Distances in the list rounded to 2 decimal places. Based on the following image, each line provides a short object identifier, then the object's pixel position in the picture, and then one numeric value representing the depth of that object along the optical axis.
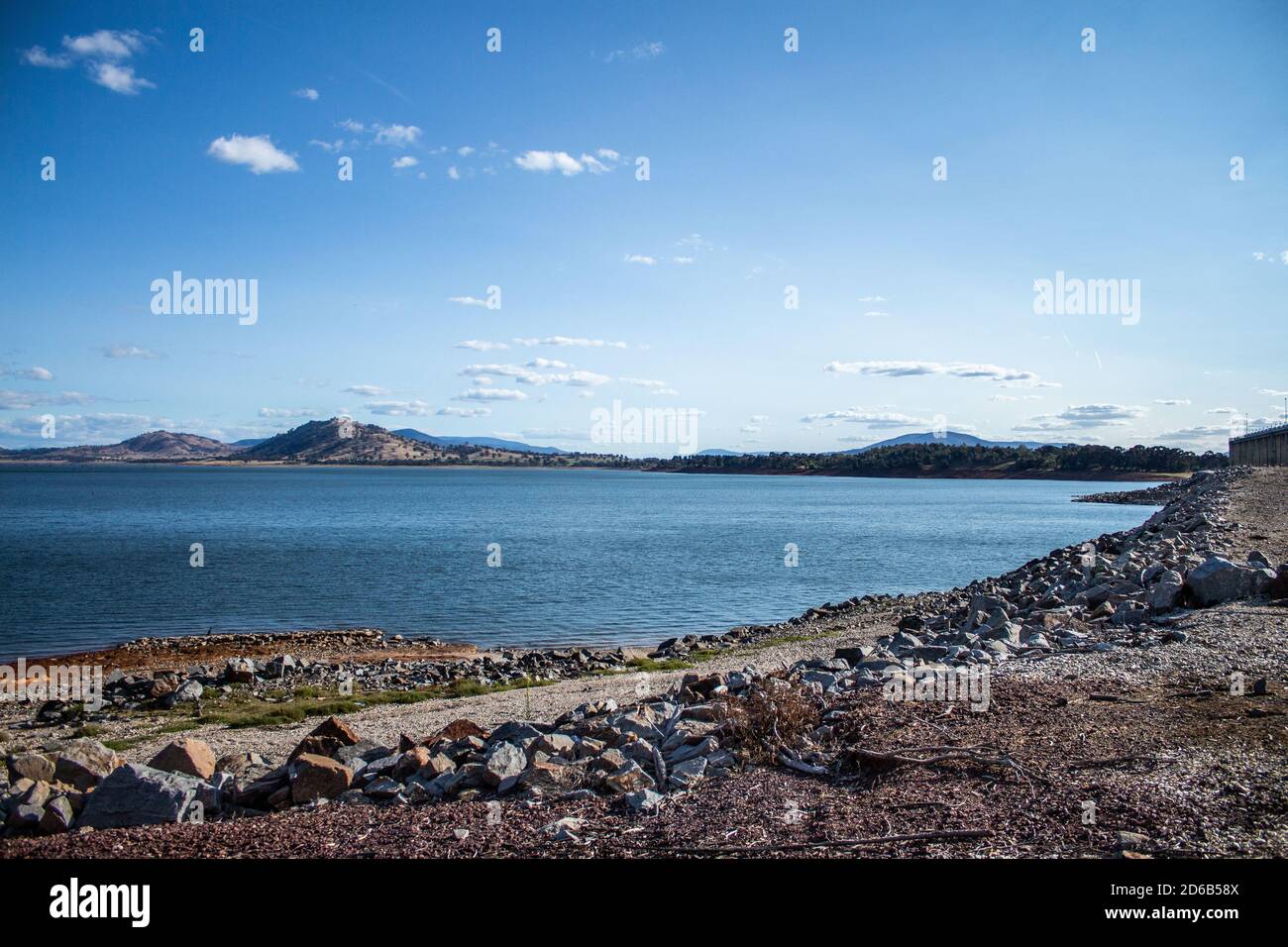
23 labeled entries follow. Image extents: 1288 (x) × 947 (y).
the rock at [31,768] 9.00
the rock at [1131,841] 5.23
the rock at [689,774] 7.33
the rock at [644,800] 6.70
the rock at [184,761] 9.06
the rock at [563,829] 6.08
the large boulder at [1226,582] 13.88
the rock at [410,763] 8.44
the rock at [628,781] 7.26
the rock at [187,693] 17.22
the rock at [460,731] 10.09
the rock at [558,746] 8.65
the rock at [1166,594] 14.26
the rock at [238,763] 9.95
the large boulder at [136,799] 7.49
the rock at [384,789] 7.83
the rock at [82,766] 8.98
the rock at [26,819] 7.62
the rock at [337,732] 10.21
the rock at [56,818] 7.52
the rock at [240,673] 19.55
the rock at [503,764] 7.80
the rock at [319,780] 8.10
